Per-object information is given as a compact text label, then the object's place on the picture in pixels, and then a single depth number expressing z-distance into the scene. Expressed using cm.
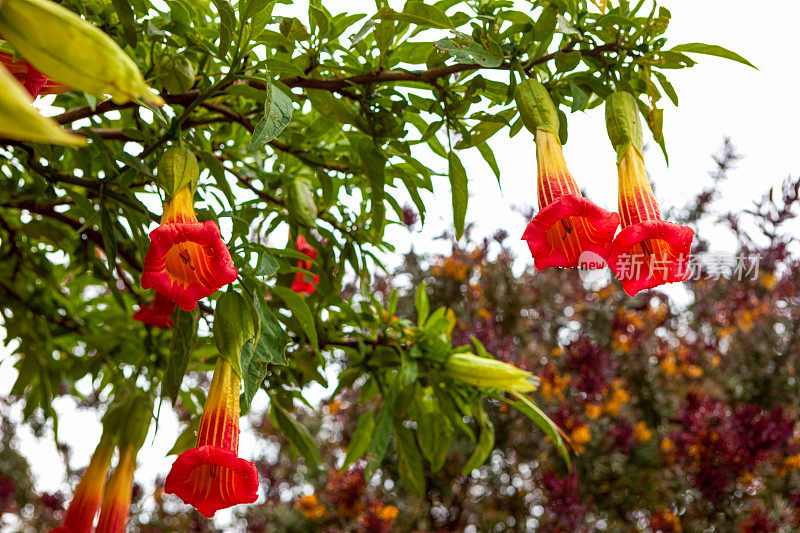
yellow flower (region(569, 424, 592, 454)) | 179
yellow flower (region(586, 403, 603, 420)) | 187
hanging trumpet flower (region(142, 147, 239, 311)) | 59
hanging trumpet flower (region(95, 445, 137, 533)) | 85
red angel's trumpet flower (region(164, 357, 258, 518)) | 59
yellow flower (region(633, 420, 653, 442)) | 196
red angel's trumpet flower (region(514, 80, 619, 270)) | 57
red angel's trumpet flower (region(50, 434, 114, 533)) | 89
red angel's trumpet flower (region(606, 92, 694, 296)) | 58
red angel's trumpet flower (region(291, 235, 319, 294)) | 100
